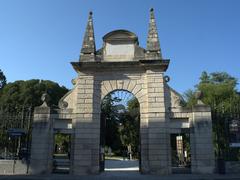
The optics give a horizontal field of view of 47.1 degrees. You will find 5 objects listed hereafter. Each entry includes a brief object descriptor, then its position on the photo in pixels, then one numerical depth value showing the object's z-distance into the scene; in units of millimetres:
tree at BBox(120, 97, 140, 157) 30906
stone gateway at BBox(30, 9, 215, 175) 13430
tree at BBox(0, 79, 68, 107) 30952
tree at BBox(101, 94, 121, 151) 24098
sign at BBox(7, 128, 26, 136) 13641
